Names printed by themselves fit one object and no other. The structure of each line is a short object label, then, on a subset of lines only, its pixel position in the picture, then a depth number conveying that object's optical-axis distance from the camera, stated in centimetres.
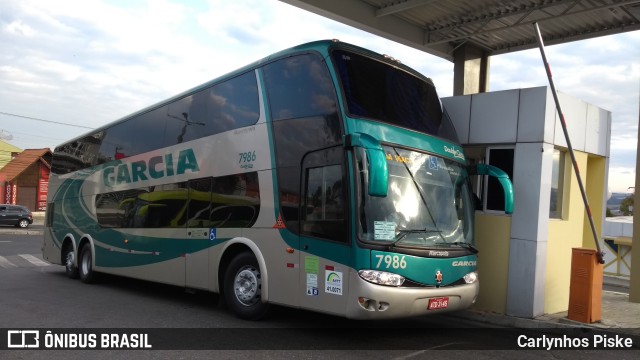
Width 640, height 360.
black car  3459
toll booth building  851
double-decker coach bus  640
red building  4540
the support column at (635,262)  933
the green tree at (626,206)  5298
